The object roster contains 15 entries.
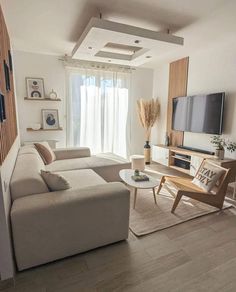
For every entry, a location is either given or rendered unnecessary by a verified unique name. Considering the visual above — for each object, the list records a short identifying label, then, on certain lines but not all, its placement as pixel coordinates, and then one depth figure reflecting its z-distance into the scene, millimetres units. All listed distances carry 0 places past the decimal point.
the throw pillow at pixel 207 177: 2547
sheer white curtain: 4281
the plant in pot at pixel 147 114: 4766
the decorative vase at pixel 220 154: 3178
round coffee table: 2467
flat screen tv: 3344
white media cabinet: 3121
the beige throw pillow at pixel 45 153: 3206
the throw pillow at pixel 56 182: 1839
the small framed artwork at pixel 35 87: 3896
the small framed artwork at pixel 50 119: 4098
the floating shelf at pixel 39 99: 3889
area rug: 2223
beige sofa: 1525
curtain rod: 4043
